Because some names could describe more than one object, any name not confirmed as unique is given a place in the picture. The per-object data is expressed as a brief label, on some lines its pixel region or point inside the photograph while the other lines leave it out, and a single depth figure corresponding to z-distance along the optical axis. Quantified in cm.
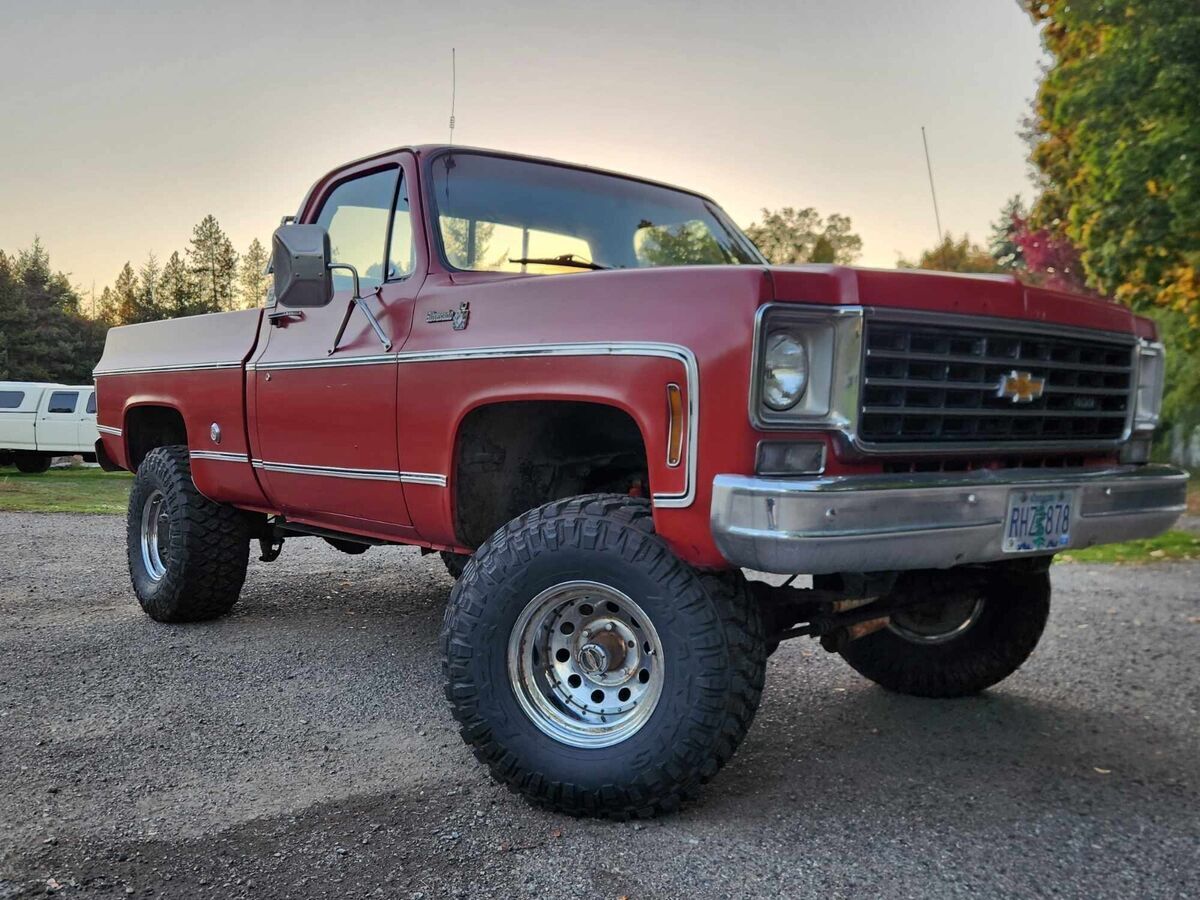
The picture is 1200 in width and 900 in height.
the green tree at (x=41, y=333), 3878
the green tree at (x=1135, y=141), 781
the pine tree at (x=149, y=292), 4769
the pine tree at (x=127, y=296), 4944
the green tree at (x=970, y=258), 2316
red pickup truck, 268
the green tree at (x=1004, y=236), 1854
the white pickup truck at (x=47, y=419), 1969
